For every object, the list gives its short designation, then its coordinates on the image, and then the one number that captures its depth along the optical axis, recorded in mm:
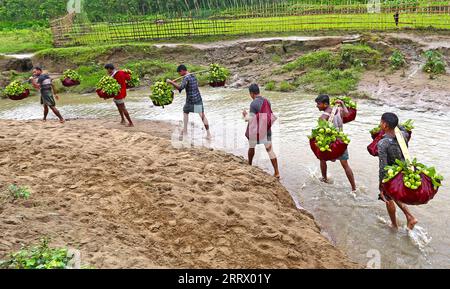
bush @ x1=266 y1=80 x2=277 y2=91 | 14945
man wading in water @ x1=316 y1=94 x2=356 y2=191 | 6180
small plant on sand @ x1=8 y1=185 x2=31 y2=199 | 4939
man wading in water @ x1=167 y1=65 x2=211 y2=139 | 8531
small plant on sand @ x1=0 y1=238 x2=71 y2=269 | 3211
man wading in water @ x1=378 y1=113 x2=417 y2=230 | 4854
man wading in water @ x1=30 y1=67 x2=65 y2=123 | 10211
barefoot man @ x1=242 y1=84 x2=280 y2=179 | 6652
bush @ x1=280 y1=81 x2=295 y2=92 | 14546
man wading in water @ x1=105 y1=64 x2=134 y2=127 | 9592
